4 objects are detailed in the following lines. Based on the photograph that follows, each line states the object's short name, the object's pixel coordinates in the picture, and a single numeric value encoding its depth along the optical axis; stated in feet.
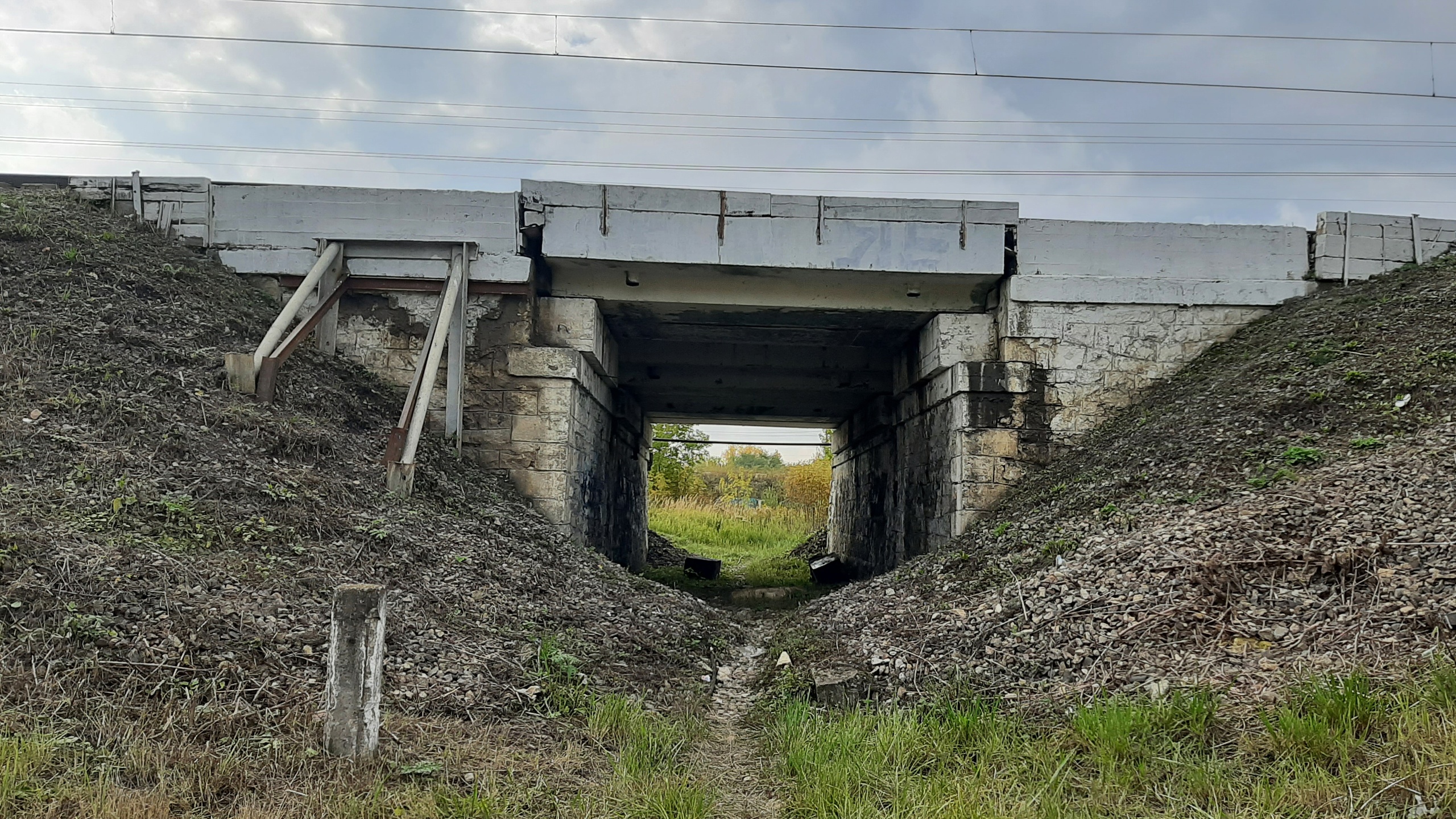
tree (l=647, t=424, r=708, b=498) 85.40
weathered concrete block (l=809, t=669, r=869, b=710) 17.04
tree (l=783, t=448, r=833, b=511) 87.97
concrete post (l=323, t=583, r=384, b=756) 12.32
